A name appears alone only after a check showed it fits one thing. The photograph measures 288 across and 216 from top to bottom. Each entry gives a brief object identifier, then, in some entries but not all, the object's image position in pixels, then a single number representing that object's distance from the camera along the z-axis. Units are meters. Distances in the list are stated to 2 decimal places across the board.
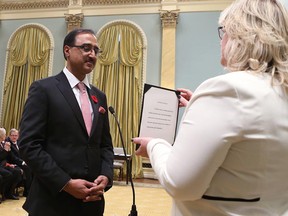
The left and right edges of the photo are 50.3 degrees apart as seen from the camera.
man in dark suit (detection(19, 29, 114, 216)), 1.58
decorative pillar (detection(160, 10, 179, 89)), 8.49
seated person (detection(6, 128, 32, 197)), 5.71
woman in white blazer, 0.85
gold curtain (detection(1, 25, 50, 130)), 9.13
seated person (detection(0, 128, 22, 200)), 5.07
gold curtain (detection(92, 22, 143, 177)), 8.45
